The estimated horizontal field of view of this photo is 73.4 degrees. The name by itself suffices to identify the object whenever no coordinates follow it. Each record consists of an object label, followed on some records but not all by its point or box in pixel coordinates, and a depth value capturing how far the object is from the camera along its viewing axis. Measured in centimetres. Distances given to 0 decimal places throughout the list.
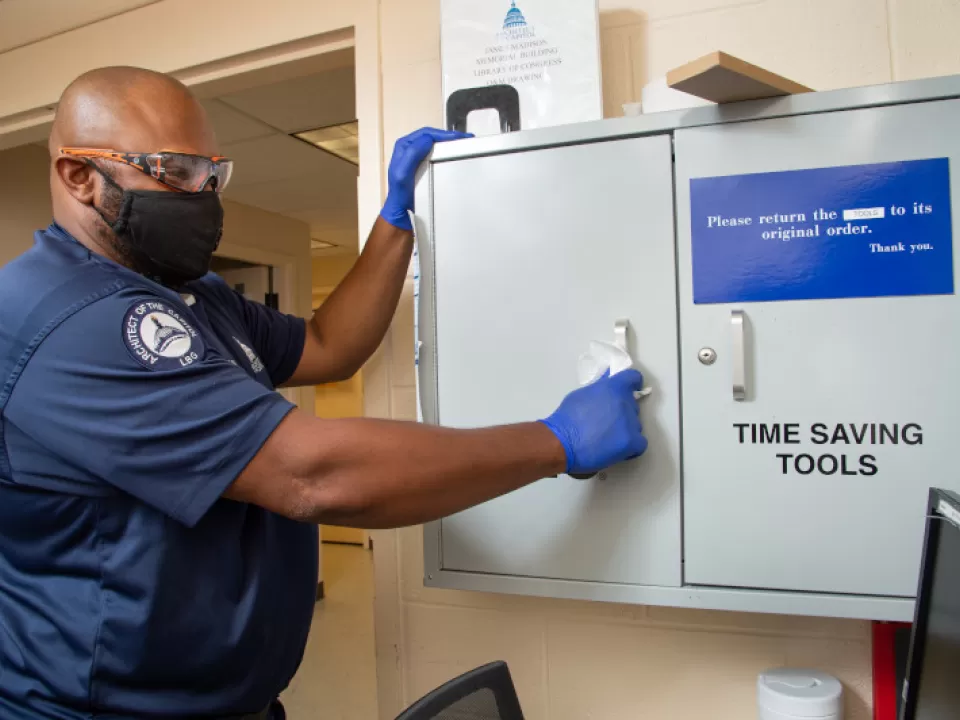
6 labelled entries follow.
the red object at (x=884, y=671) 116
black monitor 72
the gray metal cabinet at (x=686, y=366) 92
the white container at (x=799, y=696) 107
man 86
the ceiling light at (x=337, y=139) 302
